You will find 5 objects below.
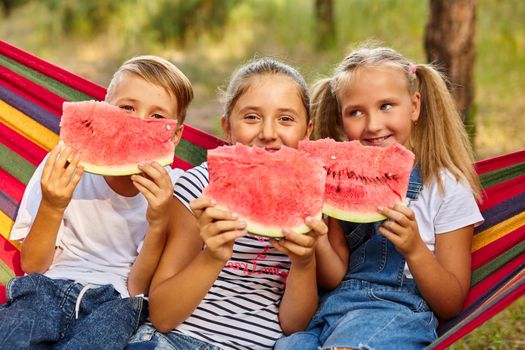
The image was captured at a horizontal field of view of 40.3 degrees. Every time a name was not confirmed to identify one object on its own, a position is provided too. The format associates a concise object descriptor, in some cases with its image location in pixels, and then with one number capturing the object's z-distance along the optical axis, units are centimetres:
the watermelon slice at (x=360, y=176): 279
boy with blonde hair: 273
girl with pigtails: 279
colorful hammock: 293
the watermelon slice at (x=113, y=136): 301
